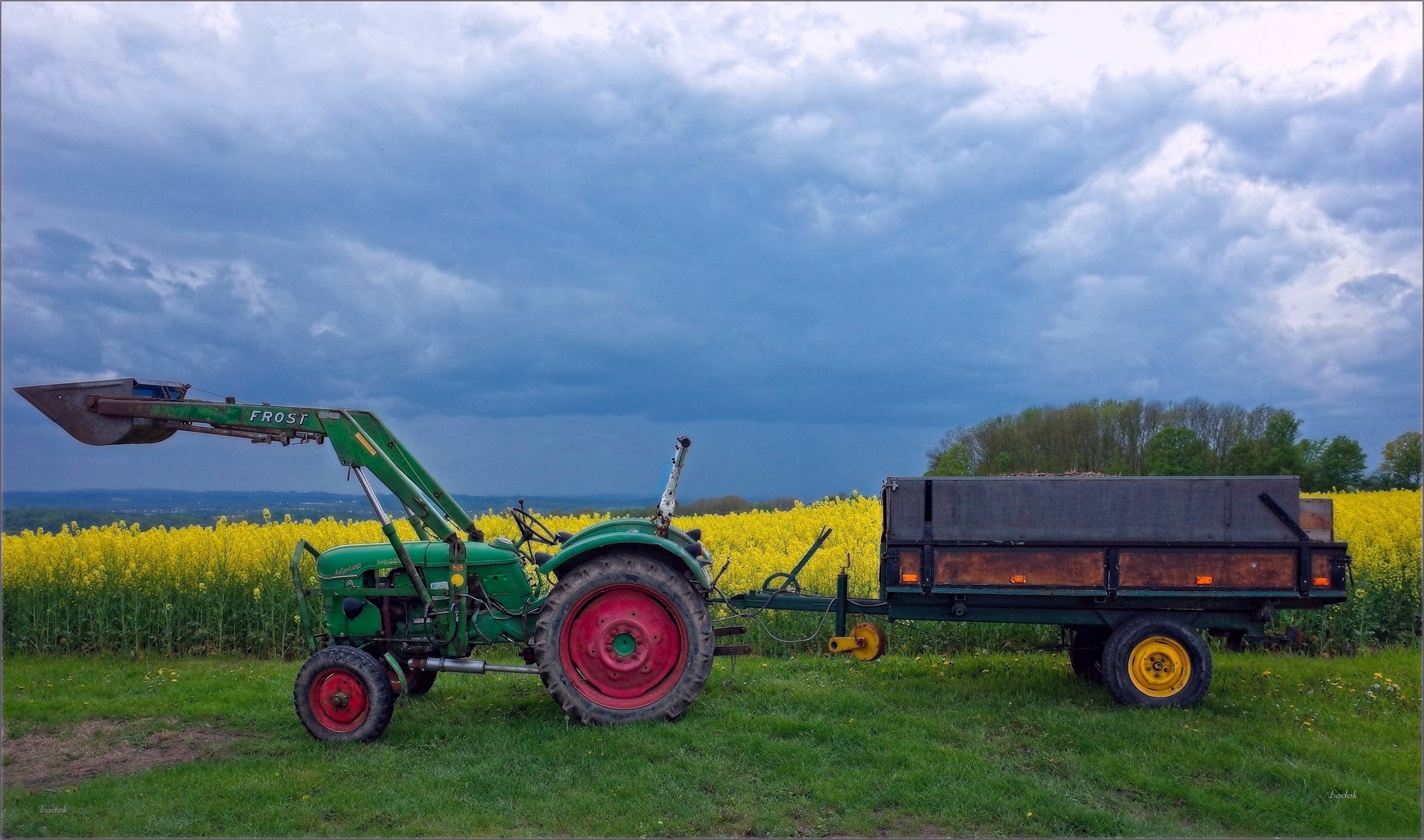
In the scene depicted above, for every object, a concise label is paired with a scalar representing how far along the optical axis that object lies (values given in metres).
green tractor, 7.20
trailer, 7.59
